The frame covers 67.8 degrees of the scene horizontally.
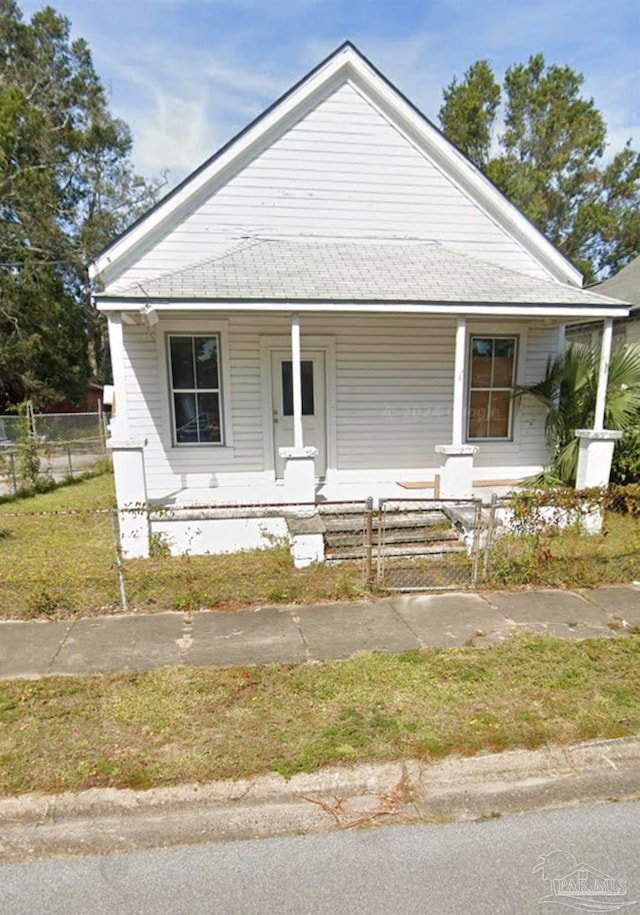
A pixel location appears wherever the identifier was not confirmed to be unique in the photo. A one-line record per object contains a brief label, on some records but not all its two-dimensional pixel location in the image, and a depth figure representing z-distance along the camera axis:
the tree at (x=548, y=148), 21.34
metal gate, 5.18
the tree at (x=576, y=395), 7.83
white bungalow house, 7.21
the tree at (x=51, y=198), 22.34
